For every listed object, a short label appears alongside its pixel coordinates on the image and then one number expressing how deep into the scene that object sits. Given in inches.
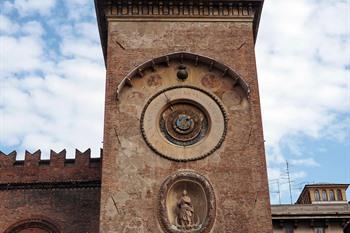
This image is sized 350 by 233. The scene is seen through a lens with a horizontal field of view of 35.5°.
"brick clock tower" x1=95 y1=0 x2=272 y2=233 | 758.5
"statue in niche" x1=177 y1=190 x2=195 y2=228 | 752.3
